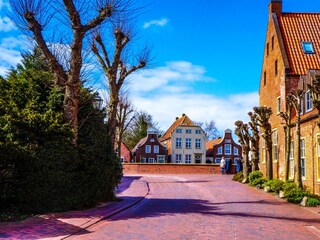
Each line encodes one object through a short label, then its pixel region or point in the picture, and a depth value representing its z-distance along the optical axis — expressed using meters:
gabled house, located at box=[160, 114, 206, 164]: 70.75
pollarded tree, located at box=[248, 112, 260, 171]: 28.06
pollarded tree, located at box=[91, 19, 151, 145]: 17.20
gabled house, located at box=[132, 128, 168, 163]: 68.19
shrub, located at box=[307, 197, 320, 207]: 16.52
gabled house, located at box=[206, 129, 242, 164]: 73.19
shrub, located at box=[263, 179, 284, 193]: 21.12
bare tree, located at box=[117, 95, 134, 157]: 36.16
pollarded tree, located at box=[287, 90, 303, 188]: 19.33
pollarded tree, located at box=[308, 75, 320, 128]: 14.54
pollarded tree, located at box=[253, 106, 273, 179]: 25.66
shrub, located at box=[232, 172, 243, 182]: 30.73
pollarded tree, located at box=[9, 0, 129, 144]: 13.41
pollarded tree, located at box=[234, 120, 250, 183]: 30.91
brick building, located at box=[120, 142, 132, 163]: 69.96
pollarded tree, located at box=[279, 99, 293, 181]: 22.00
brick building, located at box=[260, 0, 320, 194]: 23.23
